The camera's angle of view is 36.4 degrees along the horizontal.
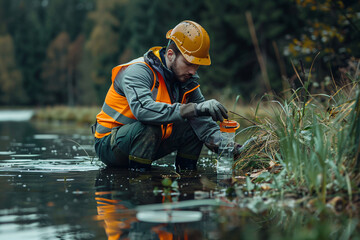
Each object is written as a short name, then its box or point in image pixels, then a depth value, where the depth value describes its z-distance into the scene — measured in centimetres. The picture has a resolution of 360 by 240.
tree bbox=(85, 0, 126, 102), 4828
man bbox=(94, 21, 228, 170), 500
